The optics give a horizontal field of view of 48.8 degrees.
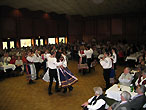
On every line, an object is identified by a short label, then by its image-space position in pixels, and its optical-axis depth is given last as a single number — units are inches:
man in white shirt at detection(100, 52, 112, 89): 245.1
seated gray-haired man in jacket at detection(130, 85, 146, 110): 138.0
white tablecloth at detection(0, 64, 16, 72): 333.7
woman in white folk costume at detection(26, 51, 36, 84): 294.9
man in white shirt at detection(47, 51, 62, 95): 233.7
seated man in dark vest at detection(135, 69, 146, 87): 185.7
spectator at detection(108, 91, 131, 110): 127.0
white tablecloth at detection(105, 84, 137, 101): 174.7
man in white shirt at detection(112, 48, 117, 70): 281.2
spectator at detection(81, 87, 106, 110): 137.3
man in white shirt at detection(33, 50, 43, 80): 312.3
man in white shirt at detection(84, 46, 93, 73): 350.0
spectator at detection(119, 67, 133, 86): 205.2
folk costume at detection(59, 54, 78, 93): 239.1
